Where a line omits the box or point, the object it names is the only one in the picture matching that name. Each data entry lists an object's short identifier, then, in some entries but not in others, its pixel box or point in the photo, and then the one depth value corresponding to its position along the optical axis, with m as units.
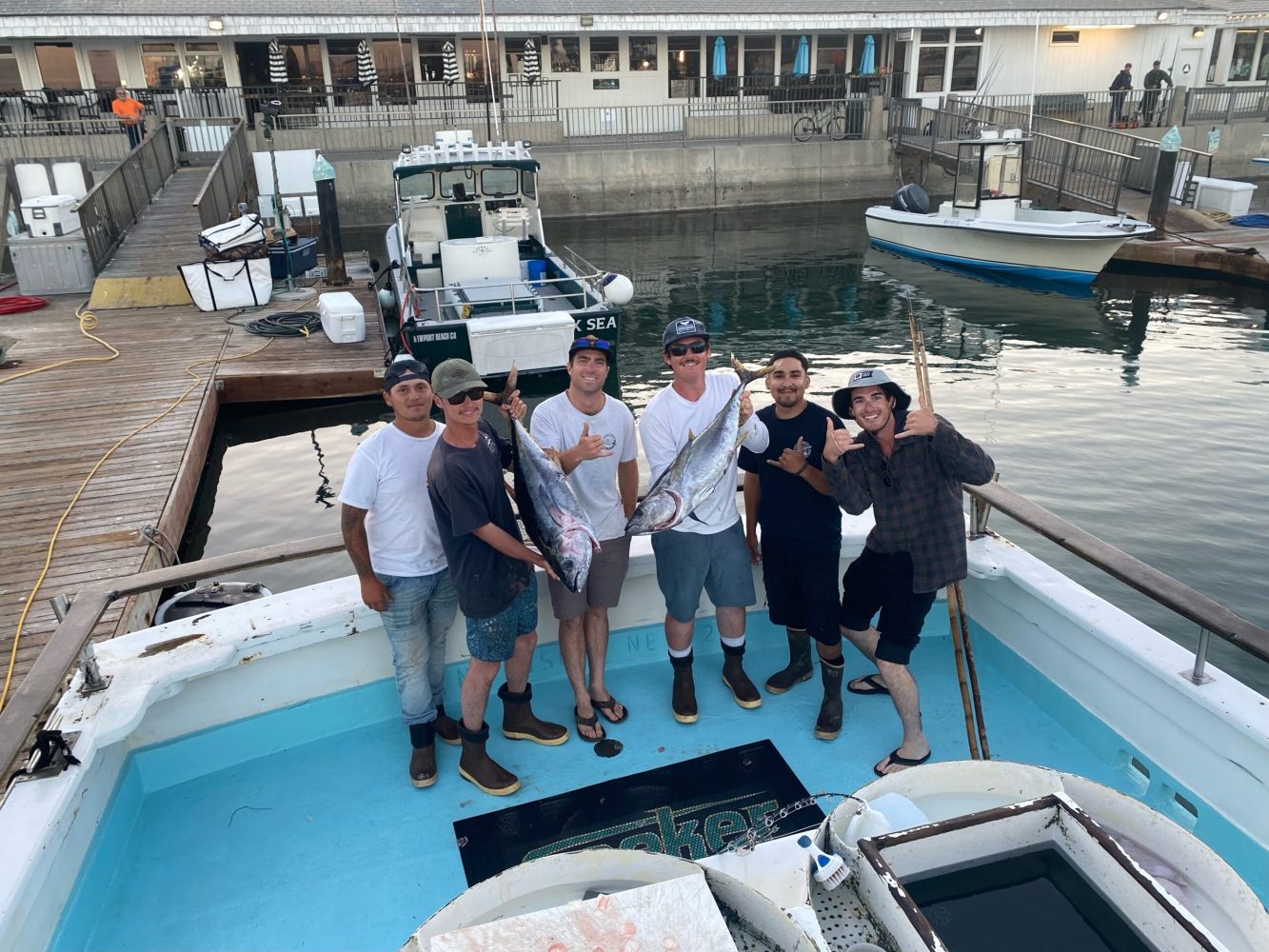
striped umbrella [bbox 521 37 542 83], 26.88
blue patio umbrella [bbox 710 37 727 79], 27.17
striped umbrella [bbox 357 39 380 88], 25.78
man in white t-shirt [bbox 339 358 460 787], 3.40
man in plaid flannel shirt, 3.32
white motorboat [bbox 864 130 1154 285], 16.20
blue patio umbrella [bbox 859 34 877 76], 27.64
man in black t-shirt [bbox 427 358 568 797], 3.22
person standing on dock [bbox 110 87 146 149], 21.88
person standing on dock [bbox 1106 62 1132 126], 25.97
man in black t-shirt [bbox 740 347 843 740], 3.71
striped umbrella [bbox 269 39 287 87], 25.33
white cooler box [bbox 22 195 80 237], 14.85
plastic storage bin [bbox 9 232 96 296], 14.71
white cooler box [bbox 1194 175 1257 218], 18.77
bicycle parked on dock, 26.88
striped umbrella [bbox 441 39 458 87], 26.22
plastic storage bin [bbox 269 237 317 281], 15.39
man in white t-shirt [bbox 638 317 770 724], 3.69
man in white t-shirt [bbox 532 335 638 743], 3.54
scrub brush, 2.16
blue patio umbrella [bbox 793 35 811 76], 27.19
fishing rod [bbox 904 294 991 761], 3.42
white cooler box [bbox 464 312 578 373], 10.71
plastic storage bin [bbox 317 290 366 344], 12.16
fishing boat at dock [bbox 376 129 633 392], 10.91
